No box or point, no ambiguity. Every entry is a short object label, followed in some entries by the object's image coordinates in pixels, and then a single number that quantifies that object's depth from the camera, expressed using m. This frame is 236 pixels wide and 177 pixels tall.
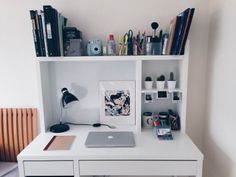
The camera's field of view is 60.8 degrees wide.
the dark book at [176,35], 1.34
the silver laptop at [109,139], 1.32
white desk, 1.20
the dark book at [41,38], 1.39
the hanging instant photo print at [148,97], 1.60
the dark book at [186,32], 1.30
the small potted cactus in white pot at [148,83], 1.56
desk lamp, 1.56
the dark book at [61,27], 1.42
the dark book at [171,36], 1.37
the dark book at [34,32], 1.38
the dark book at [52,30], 1.35
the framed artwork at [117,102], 1.67
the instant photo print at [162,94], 1.57
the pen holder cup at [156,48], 1.48
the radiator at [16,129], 1.69
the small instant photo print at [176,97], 1.57
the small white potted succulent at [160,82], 1.54
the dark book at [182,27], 1.31
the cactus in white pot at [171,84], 1.54
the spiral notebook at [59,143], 1.31
